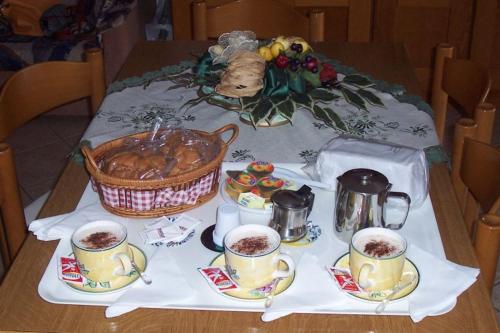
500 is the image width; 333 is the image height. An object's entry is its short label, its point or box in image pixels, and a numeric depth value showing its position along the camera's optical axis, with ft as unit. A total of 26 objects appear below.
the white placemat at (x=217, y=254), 3.28
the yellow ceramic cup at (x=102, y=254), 3.31
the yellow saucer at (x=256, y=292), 3.31
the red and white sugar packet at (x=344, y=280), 3.34
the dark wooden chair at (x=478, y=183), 3.62
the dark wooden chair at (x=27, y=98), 4.68
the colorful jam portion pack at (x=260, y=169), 4.23
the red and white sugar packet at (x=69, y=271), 3.45
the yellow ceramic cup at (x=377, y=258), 3.22
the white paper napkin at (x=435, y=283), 3.23
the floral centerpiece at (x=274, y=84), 5.25
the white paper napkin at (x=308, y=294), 3.22
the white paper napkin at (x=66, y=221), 3.81
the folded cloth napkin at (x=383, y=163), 3.99
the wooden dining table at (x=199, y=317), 3.16
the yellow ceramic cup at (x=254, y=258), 3.24
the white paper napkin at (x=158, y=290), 3.26
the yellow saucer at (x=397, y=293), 3.28
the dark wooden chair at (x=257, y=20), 7.18
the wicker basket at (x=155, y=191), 3.84
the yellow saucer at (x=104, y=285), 3.37
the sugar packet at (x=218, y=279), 3.36
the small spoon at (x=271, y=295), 3.26
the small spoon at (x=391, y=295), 3.21
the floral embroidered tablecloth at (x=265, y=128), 4.88
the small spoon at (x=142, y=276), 3.42
